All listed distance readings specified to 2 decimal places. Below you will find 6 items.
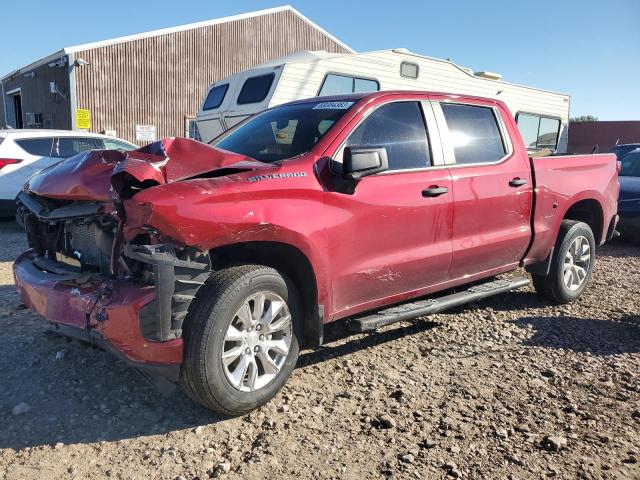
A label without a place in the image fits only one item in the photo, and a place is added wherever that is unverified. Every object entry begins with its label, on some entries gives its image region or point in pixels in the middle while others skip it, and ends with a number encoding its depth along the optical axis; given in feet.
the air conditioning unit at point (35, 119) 75.92
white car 28.04
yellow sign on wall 63.82
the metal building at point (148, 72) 65.36
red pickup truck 8.91
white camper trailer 30.17
